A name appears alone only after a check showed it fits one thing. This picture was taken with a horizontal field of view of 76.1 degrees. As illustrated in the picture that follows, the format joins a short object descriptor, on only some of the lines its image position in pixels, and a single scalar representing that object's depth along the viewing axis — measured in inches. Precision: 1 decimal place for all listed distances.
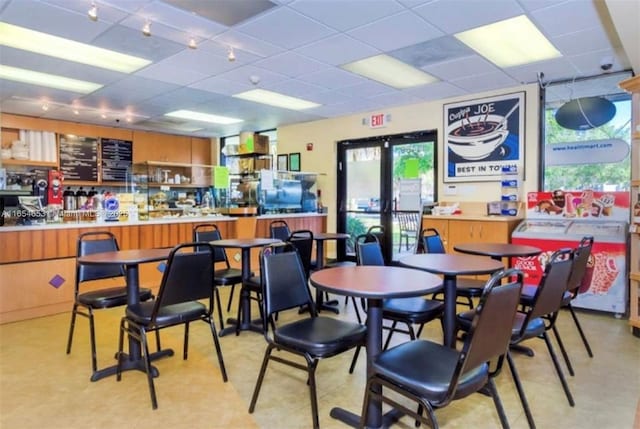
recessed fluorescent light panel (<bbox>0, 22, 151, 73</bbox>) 147.6
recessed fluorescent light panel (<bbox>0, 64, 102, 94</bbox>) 186.3
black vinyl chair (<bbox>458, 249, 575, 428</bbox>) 86.4
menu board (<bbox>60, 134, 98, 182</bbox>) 293.1
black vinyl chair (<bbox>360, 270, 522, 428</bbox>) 58.4
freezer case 161.9
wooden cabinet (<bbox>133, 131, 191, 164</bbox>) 329.1
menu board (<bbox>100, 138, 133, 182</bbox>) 312.5
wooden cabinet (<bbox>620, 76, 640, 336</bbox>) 138.9
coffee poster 205.2
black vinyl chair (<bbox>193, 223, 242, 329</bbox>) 146.7
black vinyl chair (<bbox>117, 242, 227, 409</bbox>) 96.6
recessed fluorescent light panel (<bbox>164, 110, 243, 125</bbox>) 270.6
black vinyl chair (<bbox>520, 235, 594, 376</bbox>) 108.2
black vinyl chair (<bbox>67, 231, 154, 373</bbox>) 114.7
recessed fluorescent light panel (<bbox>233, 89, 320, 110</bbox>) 223.0
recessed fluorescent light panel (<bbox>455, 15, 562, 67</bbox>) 142.3
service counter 157.1
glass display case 247.3
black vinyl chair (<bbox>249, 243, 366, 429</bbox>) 79.7
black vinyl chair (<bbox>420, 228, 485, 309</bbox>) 120.6
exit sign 258.8
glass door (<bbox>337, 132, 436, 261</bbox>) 247.8
